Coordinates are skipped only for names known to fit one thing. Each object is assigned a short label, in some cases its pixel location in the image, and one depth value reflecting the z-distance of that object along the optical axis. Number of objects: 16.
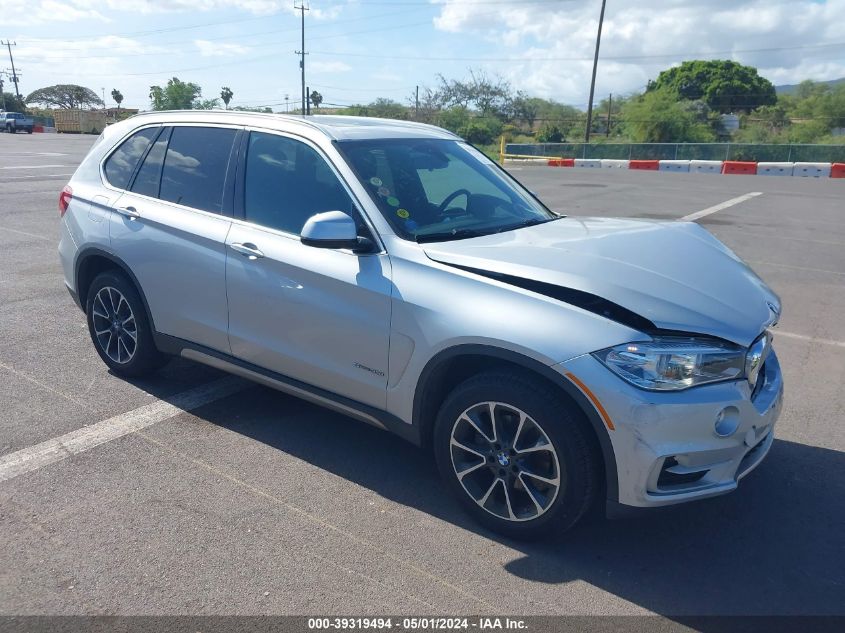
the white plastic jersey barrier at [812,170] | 26.25
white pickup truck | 59.66
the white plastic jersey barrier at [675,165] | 29.41
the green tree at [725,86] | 77.38
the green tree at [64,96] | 122.25
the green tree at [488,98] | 73.62
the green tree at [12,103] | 97.51
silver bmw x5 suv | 3.00
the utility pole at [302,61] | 65.25
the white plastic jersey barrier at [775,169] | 26.91
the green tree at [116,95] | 117.69
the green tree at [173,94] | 79.56
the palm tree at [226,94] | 97.01
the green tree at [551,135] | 51.62
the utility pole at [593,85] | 45.03
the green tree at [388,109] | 65.31
